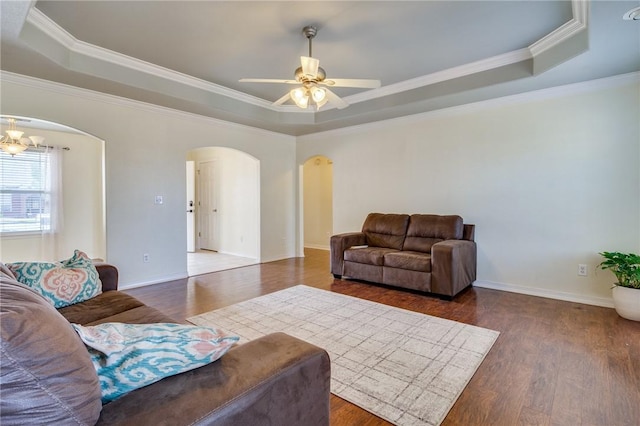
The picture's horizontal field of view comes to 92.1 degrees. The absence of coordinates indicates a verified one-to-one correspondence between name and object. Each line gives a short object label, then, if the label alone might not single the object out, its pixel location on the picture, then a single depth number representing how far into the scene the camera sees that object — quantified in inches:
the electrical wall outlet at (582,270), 140.3
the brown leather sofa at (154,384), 26.6
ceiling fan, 107.8
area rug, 72.7
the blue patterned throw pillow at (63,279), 78.2
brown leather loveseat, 144.1
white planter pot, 115.3
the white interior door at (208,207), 289.0
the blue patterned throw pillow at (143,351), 35.7
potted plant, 115.6
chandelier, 163.3
